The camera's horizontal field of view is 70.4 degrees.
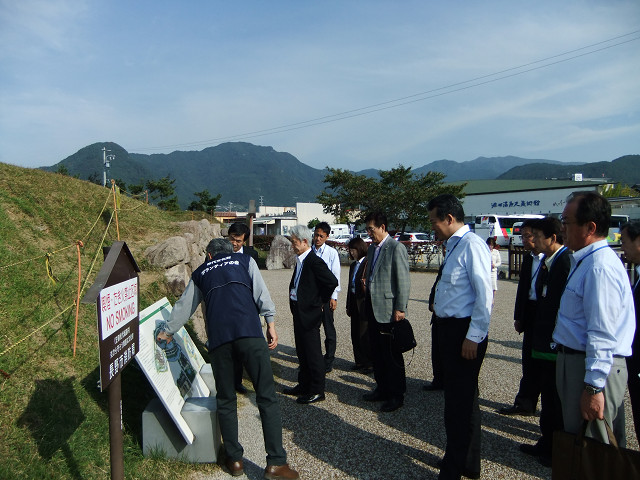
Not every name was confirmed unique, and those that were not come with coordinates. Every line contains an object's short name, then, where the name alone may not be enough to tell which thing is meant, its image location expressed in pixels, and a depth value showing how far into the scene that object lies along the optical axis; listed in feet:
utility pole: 97.79
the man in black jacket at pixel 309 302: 15.07
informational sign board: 10.66
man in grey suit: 14.38
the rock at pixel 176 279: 23.15
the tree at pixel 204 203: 125.39
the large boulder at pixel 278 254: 65.41
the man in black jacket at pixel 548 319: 11.44
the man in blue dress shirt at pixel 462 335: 9.37
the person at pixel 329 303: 18.88
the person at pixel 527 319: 13.69
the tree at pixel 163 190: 108.89
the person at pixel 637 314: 8.89
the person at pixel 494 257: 24.27
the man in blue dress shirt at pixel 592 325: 7.39
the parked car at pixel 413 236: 93.27
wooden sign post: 7.38
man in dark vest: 10.52
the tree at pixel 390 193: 86.53
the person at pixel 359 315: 18.67
